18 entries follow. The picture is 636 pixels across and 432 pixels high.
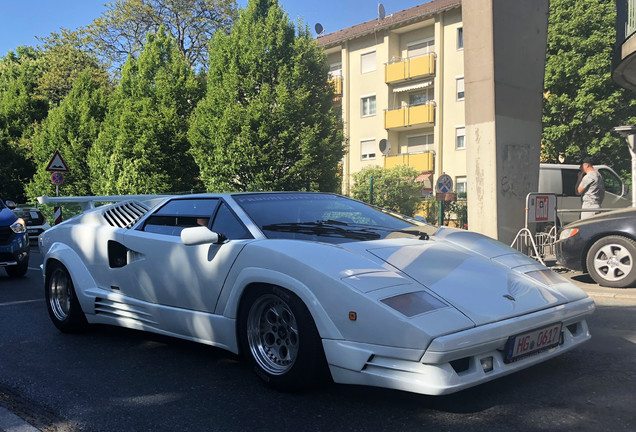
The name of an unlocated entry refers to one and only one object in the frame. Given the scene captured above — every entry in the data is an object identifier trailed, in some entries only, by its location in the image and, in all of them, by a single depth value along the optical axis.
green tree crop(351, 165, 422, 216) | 18.98
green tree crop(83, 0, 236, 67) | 33.53
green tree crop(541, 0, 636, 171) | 24.36
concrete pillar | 9.88
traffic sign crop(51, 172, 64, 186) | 17.22
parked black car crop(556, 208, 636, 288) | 7.01
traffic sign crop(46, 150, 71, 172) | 16.66
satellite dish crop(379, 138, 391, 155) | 26.52
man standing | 11.07
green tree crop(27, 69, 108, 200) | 25.97
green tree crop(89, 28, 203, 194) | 20.38
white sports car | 2.76
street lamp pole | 13.04
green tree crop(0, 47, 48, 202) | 31.51
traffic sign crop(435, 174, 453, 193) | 12.84
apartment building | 30.02
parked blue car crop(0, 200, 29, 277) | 9.07
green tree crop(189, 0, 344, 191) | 16.34
